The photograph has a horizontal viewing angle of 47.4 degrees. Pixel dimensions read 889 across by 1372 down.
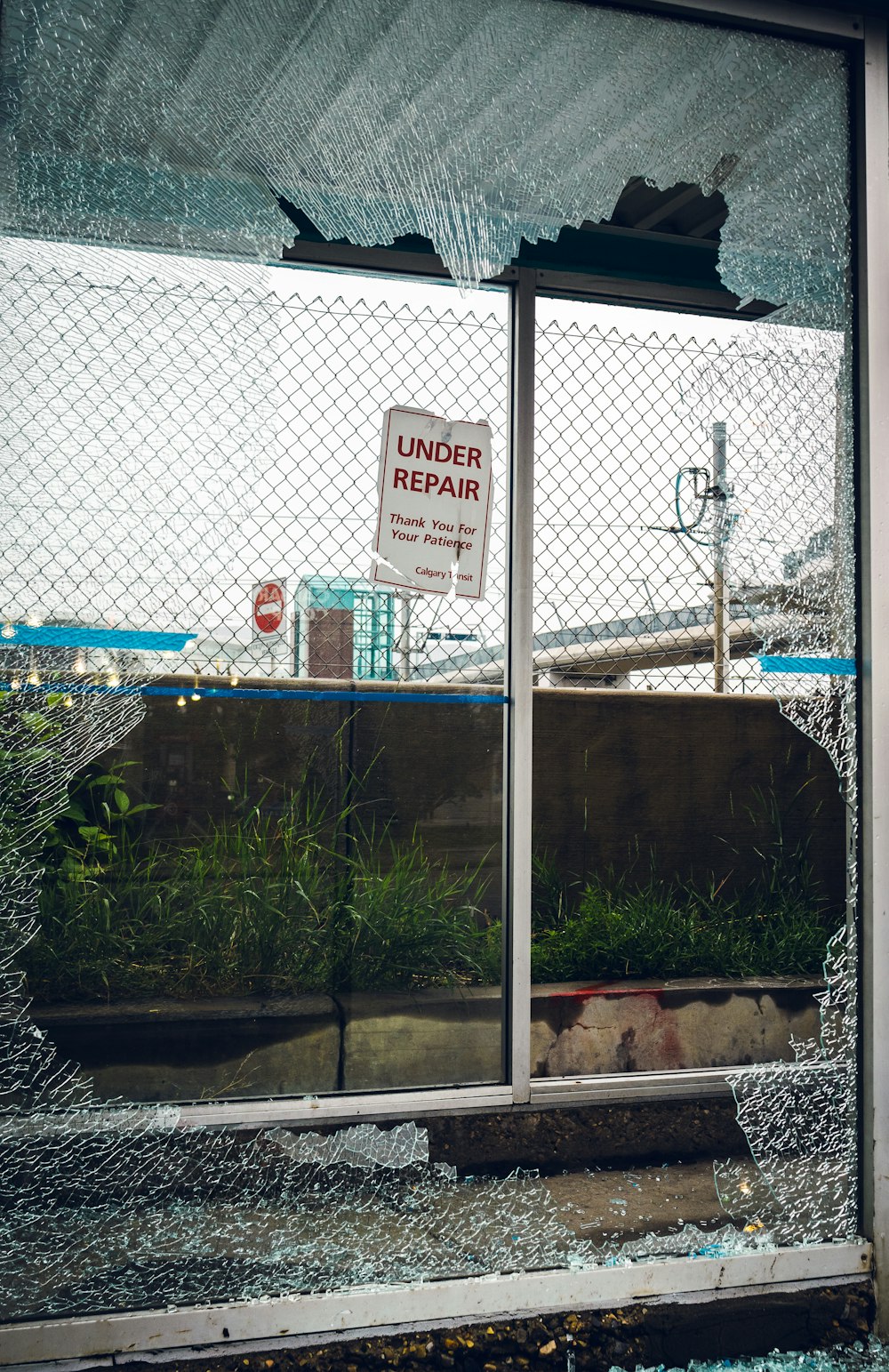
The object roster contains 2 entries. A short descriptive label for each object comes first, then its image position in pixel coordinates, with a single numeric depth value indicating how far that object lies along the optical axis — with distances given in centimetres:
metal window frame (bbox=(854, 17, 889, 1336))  214
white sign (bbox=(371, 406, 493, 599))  292
